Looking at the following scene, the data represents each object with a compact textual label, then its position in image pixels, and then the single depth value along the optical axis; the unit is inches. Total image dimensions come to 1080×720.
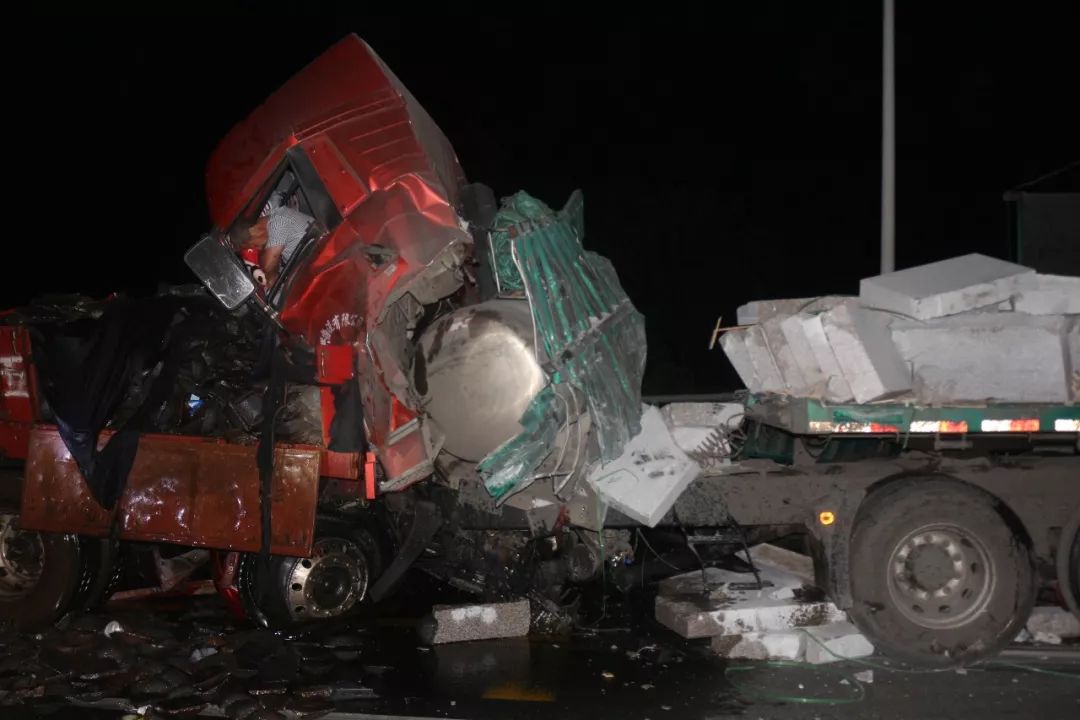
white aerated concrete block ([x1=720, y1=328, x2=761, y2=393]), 214.4
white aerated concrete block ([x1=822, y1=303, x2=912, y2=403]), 185.2
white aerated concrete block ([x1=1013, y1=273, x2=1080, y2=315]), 190.4
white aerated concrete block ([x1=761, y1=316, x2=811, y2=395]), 199.9
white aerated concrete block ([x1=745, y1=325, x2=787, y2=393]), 207.2
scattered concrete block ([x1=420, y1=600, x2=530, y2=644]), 216.1
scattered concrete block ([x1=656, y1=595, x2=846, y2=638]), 202.5
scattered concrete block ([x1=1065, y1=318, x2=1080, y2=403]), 190.5
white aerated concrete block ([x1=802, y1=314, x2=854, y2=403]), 191.3
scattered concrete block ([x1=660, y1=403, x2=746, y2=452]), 222.4
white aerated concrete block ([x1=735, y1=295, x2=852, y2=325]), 201.3
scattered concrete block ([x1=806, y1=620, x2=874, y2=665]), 197.5
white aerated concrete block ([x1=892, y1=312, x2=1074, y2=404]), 189.8
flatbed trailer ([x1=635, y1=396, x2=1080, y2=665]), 191.5
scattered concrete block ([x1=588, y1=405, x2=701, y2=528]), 207.8
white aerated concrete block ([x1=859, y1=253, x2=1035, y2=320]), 188.5
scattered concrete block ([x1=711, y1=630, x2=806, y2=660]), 198.7
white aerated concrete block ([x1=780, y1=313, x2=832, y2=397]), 195.0
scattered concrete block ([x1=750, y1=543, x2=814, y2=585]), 227.3
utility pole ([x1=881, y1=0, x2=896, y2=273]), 342.0
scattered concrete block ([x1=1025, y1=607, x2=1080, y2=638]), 200.7
